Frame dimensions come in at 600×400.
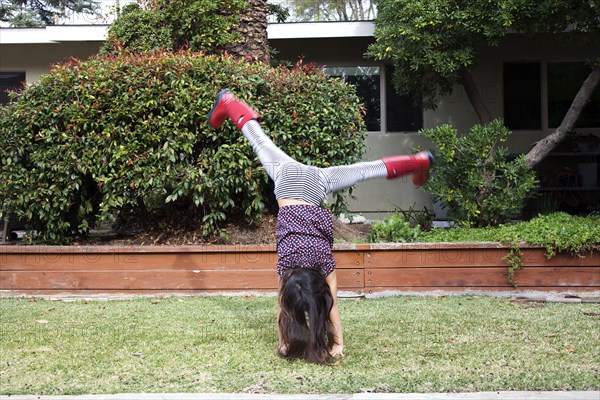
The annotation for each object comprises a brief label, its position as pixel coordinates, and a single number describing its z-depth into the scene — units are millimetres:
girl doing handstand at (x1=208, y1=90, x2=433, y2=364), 5023
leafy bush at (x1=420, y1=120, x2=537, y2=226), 8891
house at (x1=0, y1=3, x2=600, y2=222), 12875
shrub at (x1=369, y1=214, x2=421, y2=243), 8422
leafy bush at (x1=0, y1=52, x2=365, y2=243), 8164
